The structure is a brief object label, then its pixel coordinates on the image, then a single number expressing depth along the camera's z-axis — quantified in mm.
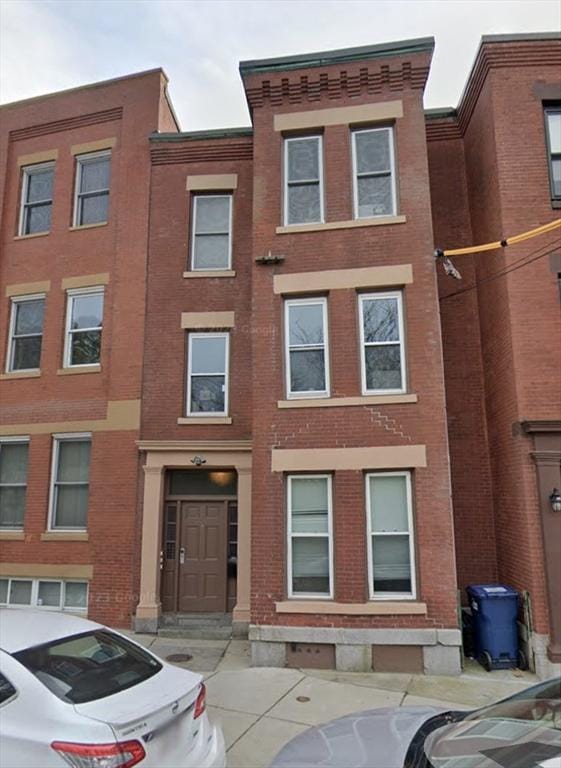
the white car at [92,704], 3301
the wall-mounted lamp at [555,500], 8092
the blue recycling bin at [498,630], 8180
